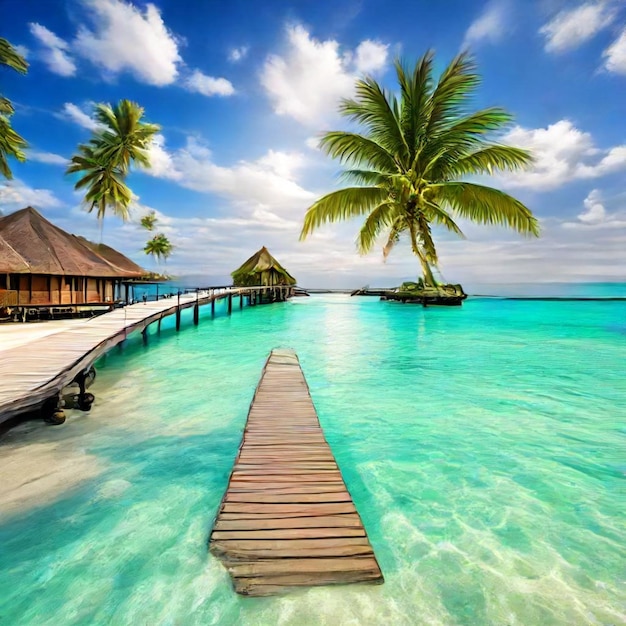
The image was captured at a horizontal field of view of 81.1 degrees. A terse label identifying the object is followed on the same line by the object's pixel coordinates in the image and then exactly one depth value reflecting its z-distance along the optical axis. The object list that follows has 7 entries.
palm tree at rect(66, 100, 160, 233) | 20.20
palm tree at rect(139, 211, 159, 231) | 47.97
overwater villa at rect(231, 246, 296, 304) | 32.91
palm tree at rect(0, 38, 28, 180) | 11.27
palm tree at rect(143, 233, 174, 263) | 50.81
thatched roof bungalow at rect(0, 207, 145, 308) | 14.13
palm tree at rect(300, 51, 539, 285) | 15.98
